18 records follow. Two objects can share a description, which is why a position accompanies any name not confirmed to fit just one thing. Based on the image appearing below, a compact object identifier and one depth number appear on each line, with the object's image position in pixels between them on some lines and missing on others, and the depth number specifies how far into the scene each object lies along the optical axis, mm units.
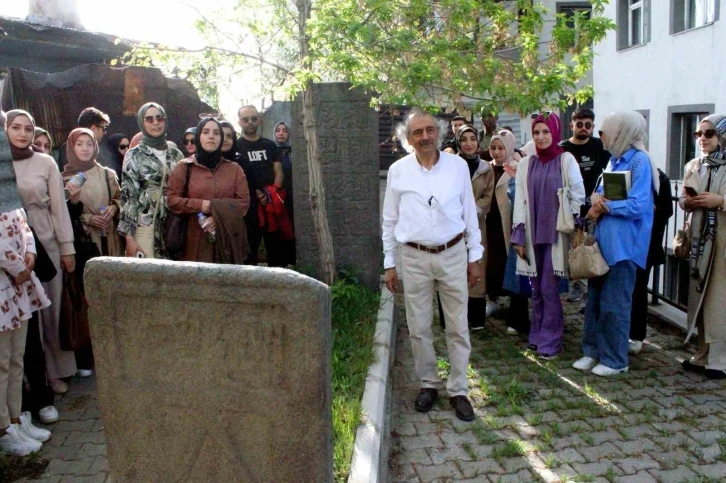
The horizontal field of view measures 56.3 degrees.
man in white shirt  4508
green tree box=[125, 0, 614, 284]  5133
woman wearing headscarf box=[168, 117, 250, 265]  5168
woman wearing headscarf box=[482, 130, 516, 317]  6438
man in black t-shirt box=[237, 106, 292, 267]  7434
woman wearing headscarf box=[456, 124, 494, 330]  6348
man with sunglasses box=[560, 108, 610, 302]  6613
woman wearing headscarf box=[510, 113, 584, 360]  5586
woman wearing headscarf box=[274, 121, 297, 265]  7859
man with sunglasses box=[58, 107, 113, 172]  5938
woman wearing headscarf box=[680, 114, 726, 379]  5105
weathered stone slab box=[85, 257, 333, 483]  2559
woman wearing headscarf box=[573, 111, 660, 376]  5051
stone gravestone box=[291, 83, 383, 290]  7008
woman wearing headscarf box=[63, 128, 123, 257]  5266
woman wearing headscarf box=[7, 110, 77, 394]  4512
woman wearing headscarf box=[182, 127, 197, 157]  6437
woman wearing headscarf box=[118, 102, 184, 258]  5238
